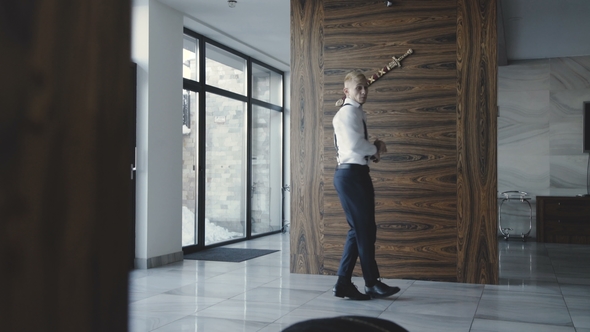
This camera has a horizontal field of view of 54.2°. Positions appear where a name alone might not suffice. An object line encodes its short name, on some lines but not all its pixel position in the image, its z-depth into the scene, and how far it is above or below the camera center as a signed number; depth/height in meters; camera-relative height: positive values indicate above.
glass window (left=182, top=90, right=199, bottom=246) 6.83 +0.04
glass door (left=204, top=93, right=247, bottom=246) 7.39 -0.01
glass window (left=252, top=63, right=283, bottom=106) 8.75 +1.34
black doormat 6.17 -0.96
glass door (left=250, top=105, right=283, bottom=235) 8.72 -0.02
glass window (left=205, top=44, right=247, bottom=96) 7.41 +1.35
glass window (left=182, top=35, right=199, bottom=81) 6.78 +1.33
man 3.88 -0.14
